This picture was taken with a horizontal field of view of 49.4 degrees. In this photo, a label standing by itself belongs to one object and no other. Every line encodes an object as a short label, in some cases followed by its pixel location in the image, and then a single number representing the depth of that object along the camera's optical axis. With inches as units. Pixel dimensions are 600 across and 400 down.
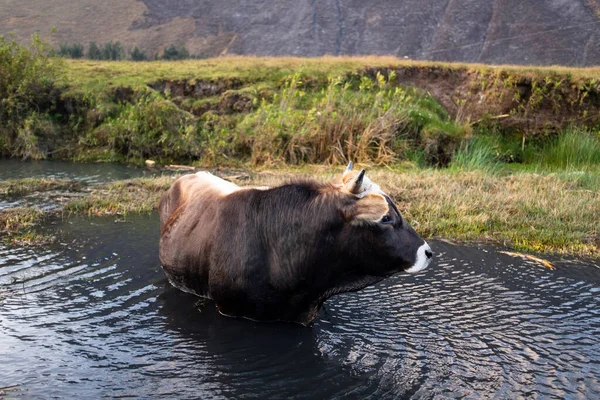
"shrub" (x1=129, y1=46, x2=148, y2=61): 1651.1
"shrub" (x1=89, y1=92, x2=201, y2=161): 777.6
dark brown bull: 232.1
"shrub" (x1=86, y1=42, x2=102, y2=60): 1609.3
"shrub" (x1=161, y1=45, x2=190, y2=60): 1674.6
